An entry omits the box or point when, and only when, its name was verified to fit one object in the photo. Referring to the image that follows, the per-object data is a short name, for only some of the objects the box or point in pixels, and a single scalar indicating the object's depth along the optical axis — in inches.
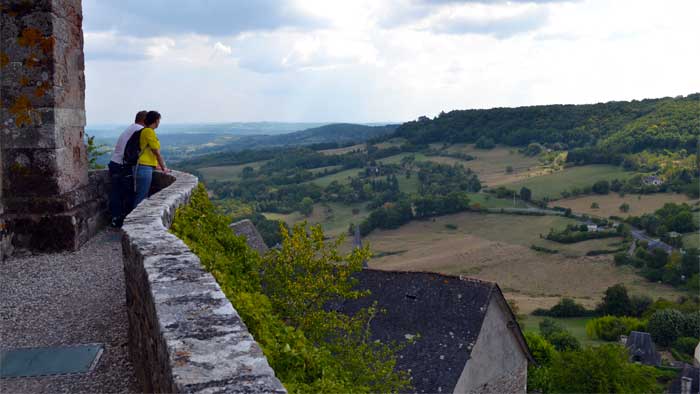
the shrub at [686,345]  1989.4
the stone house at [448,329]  526.9
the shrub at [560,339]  1793.8
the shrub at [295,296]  202.1
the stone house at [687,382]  1514.8
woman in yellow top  370.3
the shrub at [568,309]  2148.1
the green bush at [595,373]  1218.6
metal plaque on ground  205.2
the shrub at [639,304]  2255.2
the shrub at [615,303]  2191.2
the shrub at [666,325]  2005.4
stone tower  323.9
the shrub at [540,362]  1063.0
